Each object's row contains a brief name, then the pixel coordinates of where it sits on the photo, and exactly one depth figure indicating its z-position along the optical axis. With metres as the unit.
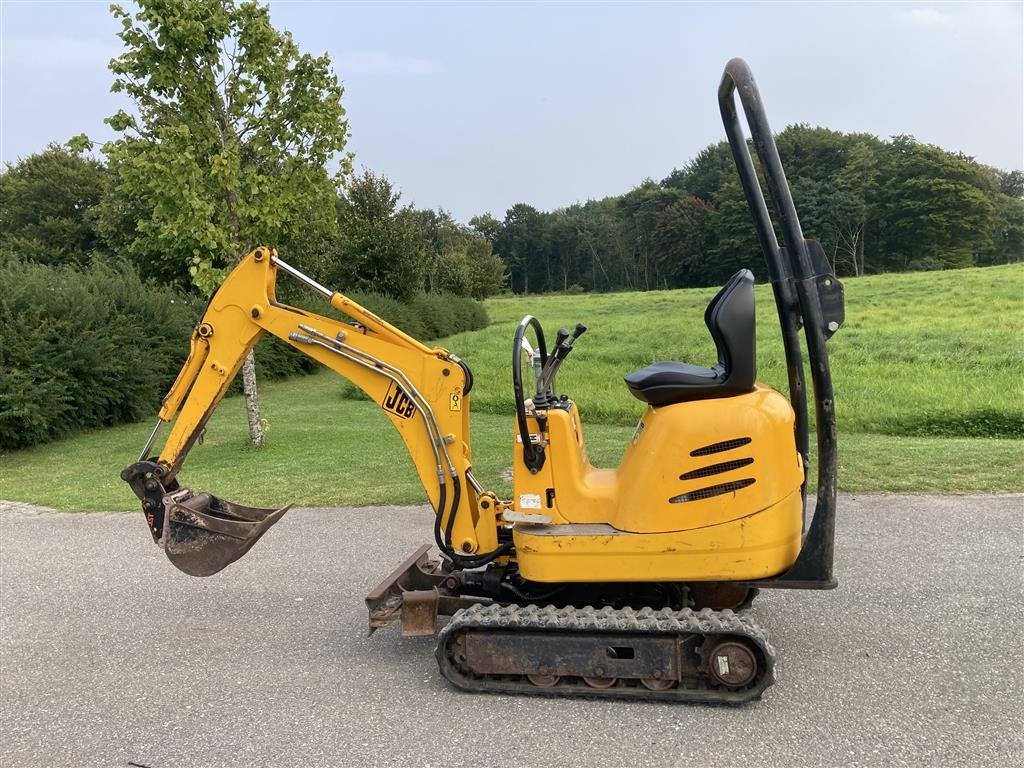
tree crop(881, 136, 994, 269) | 61.16
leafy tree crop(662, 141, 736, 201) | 79.81
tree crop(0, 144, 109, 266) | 32.56
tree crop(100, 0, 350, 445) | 9.31
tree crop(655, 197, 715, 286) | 76.25
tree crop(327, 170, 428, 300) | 26.66
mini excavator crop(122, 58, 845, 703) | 3.54
